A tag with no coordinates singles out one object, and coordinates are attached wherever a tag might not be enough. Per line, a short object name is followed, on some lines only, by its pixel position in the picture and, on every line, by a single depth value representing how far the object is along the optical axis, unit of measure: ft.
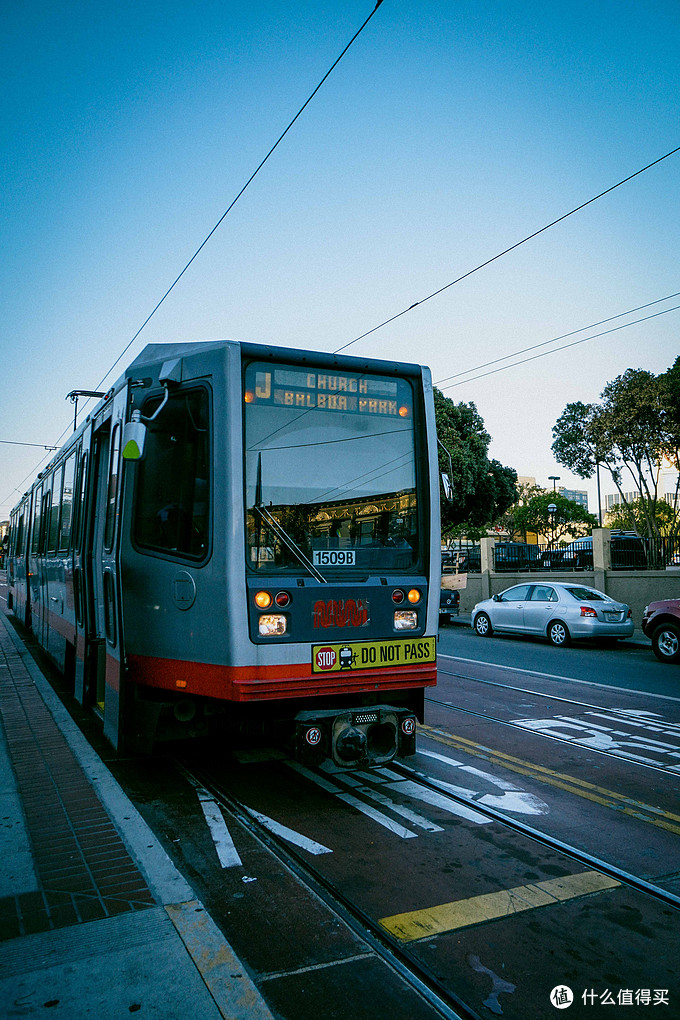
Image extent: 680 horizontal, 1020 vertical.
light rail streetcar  16.89
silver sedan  52.54
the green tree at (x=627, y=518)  156.04
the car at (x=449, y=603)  71.72
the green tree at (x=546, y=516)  222.69
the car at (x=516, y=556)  85.66
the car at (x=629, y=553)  70.95
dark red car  44.67
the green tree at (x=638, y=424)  77.56
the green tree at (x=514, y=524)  225.97
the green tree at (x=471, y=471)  107.76
